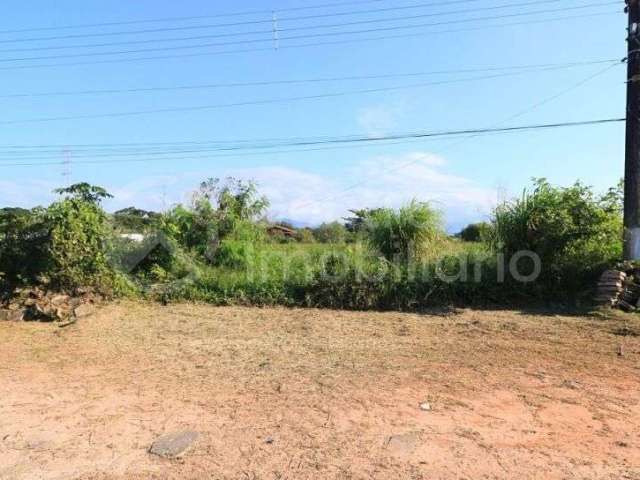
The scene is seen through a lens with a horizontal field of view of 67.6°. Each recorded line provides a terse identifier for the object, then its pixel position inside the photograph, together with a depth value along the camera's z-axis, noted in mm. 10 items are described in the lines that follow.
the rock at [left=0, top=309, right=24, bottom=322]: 7158
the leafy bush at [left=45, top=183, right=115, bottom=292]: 7668
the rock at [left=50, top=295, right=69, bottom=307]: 7394
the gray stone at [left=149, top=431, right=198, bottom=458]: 3053
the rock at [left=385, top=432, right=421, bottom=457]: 3020
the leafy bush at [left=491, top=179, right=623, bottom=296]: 7727
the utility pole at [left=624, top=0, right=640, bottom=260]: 7590
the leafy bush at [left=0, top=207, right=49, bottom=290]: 7945
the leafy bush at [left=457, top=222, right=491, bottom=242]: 8641
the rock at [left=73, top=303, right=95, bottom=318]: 7277
